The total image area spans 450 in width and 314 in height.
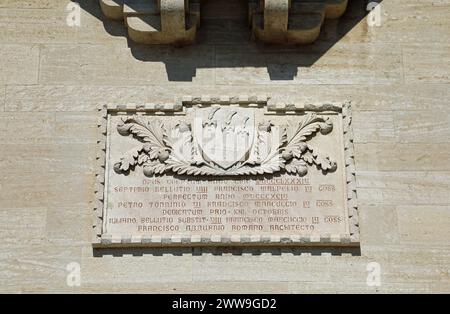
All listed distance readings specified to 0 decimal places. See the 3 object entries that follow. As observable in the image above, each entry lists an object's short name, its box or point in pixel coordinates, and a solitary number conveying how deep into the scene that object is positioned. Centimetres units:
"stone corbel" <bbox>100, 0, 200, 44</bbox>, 970
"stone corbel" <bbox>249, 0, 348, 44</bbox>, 966
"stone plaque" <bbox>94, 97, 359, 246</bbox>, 895
